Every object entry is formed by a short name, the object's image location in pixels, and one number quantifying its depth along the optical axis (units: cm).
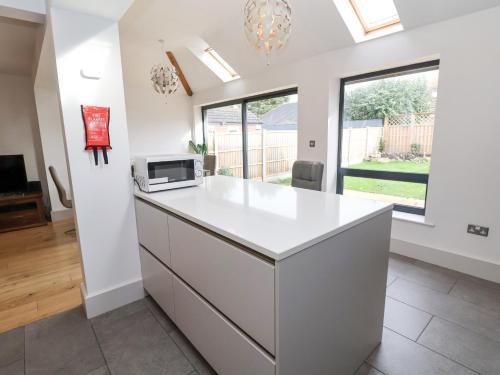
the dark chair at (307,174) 264
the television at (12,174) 415
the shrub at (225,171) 580
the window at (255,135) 437
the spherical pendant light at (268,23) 153
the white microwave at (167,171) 197
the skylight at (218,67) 486
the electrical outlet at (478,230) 234
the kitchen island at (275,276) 101
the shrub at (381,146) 315
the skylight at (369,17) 271
